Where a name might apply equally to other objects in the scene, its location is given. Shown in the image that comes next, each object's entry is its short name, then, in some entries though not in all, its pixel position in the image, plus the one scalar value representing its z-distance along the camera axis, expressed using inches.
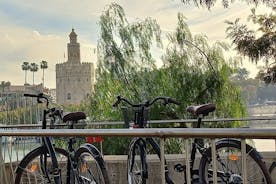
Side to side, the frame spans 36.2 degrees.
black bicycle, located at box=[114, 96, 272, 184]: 97.7
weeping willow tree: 372.5
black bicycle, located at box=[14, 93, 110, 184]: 107.0
